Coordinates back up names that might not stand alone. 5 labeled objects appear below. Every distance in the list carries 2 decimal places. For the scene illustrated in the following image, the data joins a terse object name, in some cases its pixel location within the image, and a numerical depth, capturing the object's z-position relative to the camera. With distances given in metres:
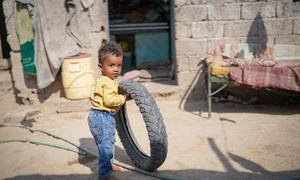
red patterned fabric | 5.30
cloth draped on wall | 6.15
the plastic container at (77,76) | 6.15
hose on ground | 3.76
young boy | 3.40
